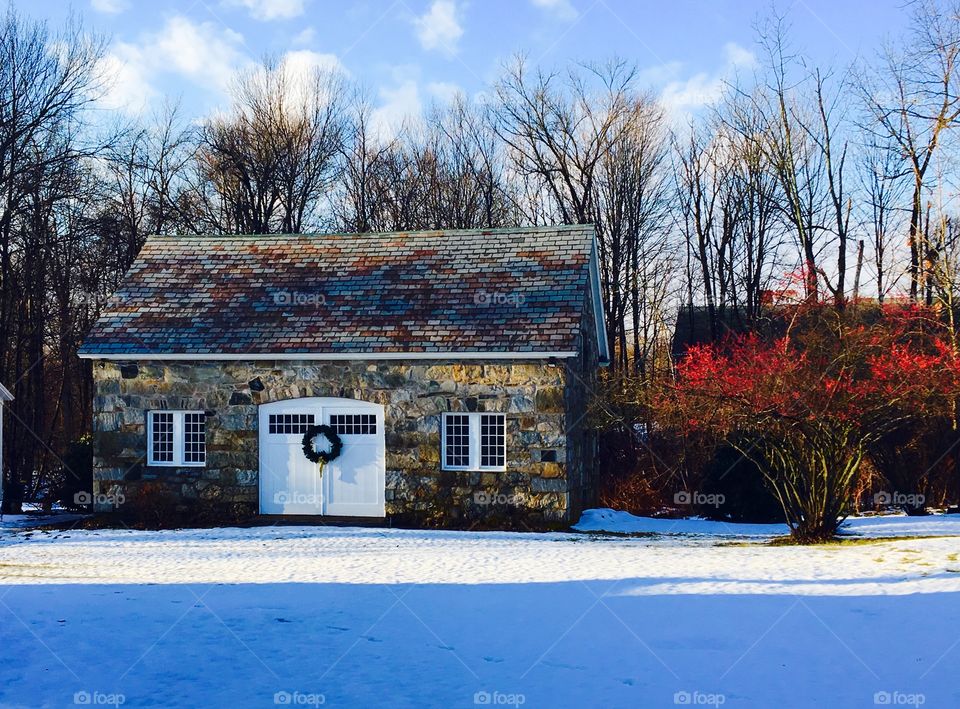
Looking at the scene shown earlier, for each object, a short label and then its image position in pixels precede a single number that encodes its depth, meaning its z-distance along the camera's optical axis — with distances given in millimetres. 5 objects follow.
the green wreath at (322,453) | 19031
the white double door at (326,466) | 19125
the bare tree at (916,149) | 22688
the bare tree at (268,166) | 36094
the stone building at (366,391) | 18516
